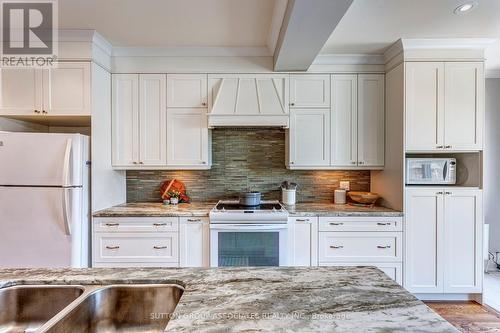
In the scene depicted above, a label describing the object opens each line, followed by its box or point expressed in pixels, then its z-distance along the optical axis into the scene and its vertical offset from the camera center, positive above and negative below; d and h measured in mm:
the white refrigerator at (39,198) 2338 -292
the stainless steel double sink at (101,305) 1097 -572
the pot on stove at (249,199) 2916 -370
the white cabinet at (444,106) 2695 +570
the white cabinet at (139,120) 2973 +473
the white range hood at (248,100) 2846 +673
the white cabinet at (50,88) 2611 +711
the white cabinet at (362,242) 2693 -759
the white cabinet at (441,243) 2701 -770
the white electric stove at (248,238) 2604 -699
